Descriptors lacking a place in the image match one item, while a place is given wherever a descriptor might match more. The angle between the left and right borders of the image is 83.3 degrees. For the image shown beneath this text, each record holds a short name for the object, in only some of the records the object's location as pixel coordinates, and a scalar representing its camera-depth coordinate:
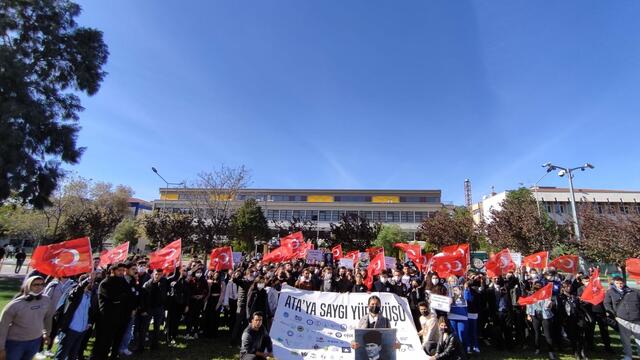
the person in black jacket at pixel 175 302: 9.95
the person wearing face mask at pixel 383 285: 11.22
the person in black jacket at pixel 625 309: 9.12
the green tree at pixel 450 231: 36.06
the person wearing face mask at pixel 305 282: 10.86
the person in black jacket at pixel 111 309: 7.43
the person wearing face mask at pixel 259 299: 9.80
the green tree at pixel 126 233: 53.28
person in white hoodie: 5.28
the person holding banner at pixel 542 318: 9.70
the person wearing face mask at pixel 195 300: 10.59
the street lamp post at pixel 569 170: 23.14
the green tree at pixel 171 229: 33.19
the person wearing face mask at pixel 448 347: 7.29
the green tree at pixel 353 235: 35.28
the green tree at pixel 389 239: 48.45
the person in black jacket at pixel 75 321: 7.05
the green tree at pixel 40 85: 18.81
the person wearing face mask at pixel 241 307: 10.01
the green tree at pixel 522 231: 24.39
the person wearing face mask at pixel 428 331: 7.68
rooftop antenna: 92.81
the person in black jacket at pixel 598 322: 10.31
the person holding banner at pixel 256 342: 6.68
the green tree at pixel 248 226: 46.16
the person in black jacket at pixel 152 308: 9.00
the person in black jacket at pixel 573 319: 9.59
